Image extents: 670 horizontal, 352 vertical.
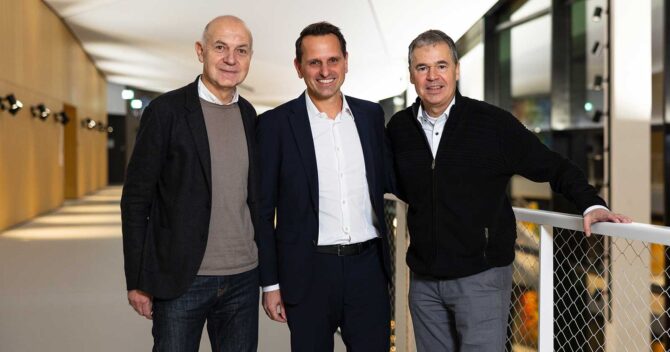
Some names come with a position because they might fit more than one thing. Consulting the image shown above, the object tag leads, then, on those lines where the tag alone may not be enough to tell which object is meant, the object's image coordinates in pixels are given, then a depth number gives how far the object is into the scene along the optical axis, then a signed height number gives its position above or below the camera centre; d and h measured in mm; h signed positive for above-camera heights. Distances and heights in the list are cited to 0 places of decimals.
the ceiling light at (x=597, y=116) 7096 +567
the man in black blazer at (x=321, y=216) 1964 -137
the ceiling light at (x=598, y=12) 6731 +1586
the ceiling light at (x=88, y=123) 16203 +1216
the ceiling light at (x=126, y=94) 22750 +2663
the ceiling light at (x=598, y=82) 7180 +941
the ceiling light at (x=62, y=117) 12438 +1033
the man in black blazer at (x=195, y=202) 1859 -88
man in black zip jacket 1850 -52
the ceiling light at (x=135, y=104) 23027 +2351
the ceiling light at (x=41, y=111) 10600 +996
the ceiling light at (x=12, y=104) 8617 +902
